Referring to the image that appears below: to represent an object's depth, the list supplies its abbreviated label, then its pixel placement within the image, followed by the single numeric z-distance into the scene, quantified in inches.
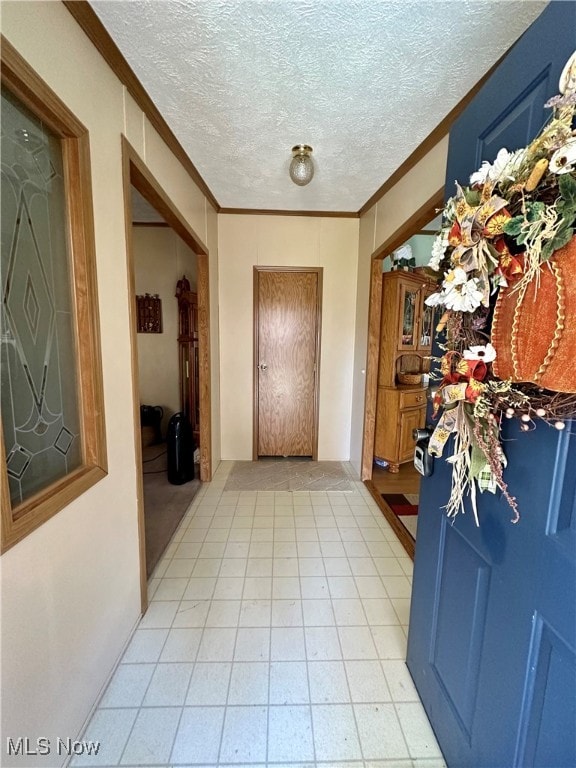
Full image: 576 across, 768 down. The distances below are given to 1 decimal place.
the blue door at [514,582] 24.3
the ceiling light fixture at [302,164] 75.7
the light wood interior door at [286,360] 127.3
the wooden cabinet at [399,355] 117.5
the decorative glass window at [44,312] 32.8
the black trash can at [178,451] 111.0
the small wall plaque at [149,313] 144.6
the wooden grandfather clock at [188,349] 134.5
